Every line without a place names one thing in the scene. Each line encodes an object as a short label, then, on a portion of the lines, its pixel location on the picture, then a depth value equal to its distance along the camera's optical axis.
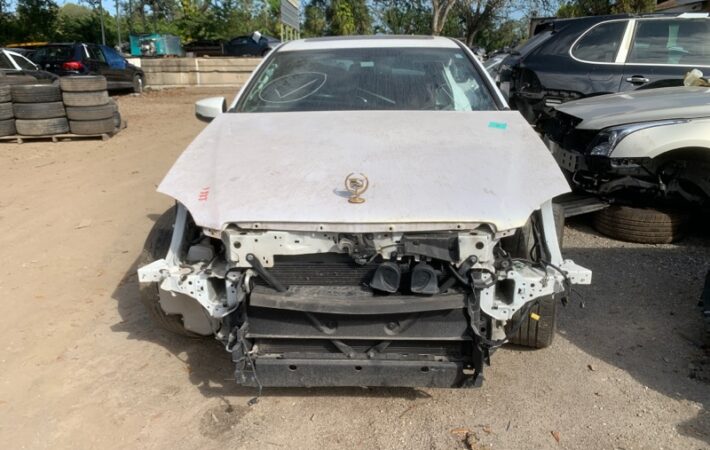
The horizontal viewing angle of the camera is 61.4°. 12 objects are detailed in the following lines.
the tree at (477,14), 31.62
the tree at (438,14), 25.47
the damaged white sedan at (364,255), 2.64
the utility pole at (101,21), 29.65
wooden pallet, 10.00
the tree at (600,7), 26.06
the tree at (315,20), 41.44
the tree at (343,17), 39.19
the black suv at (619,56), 6.71
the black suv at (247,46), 27.30
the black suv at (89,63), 16.02
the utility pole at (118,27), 31.84
